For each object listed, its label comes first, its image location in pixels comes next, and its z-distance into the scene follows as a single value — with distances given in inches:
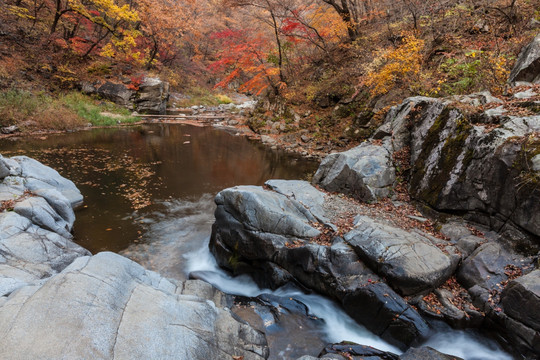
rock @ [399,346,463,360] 165.6
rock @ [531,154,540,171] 201.2
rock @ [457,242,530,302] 191.6
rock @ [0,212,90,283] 185.8
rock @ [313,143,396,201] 321.7
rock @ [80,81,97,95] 903.1
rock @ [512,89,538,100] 270.1
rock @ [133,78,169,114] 1015.0
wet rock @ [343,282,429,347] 185.3
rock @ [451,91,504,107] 290.2
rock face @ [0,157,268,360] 114.1
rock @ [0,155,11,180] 285.3
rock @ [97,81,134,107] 931.3
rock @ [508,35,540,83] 306.0
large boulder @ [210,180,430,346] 193.2
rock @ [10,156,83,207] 313.0
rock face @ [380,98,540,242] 208.4
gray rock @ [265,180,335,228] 283.2
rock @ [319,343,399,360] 171.2
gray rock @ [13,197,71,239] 244.2
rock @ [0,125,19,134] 590.6
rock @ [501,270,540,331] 161.5
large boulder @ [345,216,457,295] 197.2
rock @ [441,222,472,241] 235.5
